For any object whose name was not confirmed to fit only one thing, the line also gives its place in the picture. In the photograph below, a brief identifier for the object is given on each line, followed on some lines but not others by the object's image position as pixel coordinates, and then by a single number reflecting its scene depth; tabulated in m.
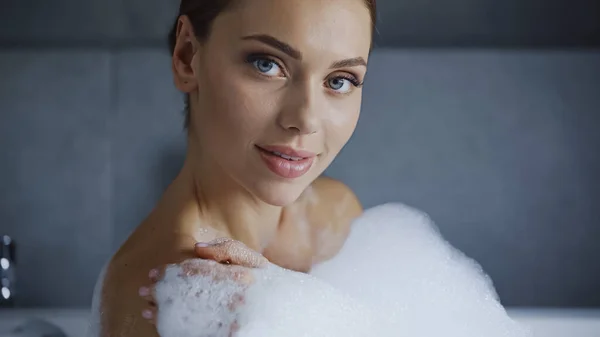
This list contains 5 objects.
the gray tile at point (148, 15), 1.29
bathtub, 1.14
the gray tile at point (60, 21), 1.28
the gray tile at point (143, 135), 1.31
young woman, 0.64
